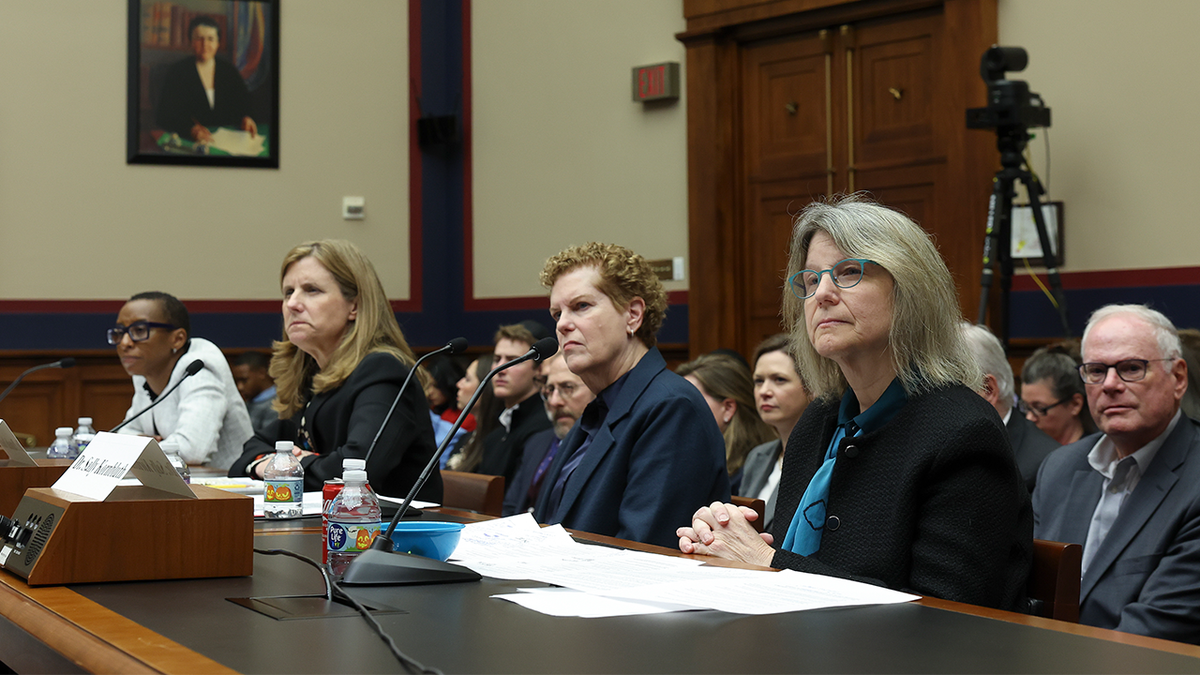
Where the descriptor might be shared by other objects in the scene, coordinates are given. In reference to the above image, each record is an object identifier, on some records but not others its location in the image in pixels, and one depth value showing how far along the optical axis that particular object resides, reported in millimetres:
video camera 4801
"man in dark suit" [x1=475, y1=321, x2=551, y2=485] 4625
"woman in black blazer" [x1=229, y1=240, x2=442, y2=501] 3008
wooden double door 5566
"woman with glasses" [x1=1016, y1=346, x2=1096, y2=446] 3777
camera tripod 4859
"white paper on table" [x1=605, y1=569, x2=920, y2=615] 1341
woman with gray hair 1708
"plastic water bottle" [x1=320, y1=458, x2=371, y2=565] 1779
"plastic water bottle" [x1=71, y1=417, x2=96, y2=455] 3567
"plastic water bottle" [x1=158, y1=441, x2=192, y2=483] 3239
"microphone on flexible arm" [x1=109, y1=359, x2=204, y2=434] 3461
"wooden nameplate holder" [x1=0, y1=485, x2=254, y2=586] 1521
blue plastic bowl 1725
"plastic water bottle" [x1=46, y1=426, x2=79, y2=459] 3301
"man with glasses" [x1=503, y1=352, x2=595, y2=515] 4238
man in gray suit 2273
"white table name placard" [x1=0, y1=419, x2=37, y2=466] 2081
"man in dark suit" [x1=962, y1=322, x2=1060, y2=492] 3244
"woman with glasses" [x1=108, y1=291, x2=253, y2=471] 4082
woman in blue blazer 2387
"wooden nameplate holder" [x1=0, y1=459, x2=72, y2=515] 2016
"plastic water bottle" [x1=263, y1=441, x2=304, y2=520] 2400
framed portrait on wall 6941
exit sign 6496
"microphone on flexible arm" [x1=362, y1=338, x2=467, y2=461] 2311
